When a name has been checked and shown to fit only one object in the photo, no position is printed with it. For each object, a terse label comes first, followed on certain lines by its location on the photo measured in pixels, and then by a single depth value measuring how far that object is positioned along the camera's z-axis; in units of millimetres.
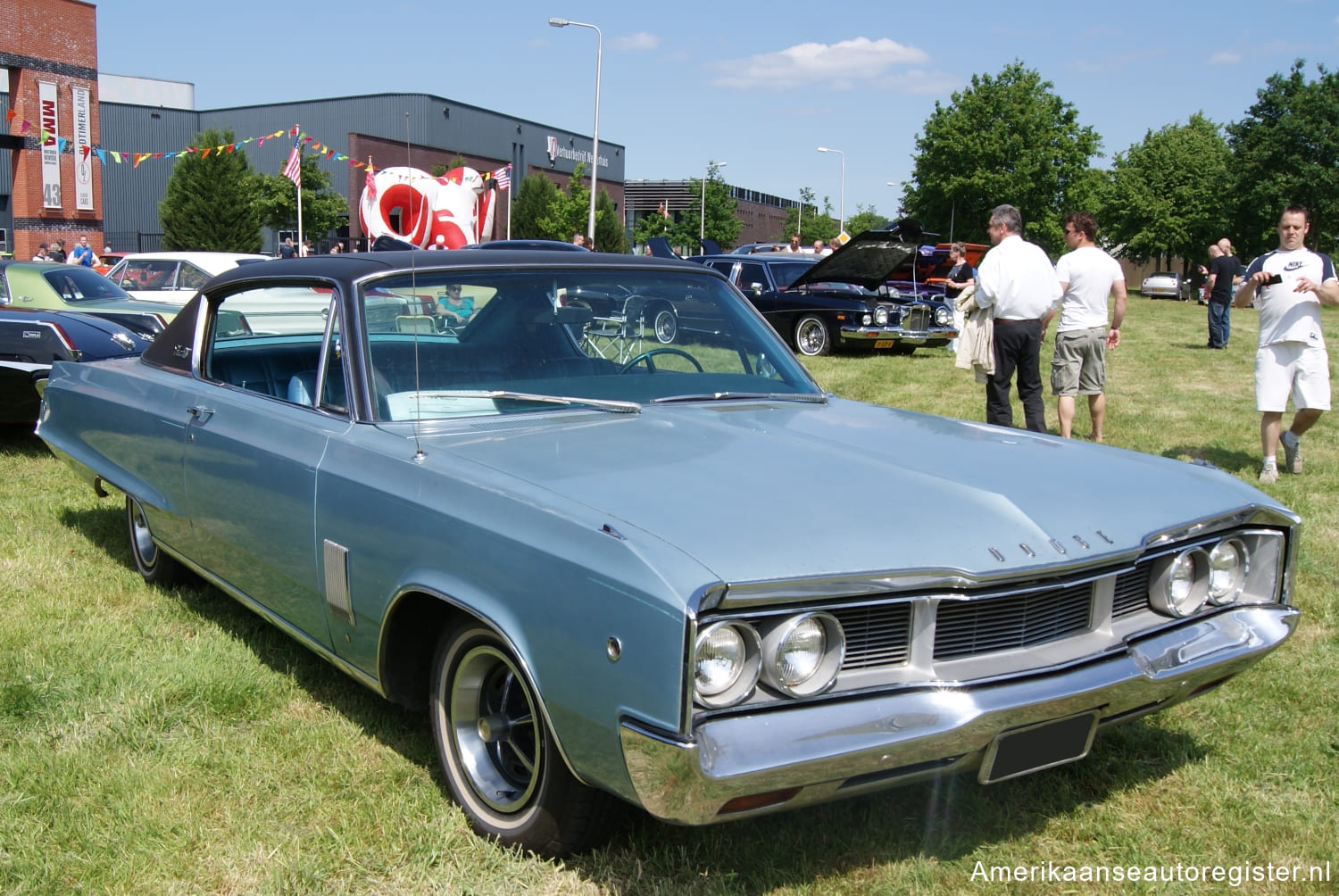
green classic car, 10742
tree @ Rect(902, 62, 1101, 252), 55875
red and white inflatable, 31062
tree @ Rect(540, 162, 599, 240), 43844
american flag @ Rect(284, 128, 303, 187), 27922
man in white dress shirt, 7477
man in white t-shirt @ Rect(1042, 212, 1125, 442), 7852
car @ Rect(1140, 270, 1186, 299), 49625
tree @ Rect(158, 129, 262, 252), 33625
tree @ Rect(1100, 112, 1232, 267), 57781
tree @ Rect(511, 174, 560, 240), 47156
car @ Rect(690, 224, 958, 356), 15055
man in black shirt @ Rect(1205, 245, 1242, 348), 17078
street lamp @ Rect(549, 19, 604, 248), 31958
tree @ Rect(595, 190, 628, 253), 46656
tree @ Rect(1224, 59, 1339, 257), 48188
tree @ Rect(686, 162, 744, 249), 59156
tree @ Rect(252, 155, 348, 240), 43125
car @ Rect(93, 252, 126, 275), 27122
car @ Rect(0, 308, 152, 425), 7246
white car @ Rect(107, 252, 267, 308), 14164
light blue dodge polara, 2162
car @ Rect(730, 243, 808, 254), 31266
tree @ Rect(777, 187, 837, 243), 77375
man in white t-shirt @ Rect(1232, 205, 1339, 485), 6934
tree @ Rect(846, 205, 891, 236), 78875
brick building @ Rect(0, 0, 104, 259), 30969
